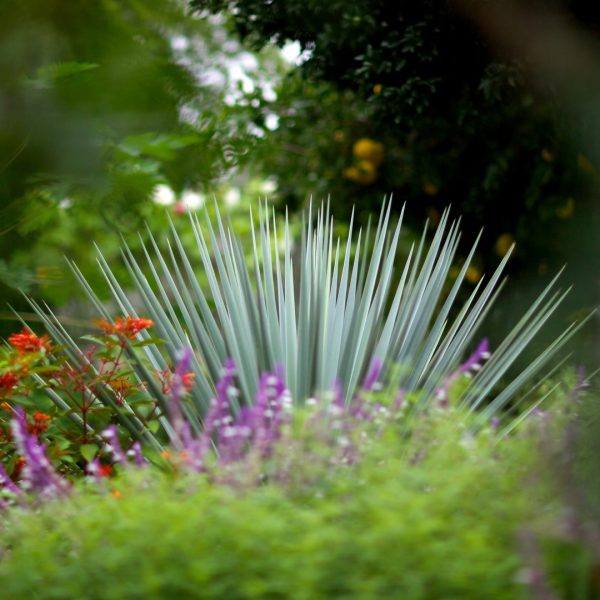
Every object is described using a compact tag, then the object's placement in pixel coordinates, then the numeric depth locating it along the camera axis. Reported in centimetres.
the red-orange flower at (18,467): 514
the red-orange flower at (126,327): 519
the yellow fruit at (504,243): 998
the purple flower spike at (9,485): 423
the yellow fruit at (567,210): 953
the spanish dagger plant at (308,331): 539
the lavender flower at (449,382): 389
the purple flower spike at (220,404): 376
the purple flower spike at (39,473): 380
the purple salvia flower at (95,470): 384
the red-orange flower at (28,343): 516
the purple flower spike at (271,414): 376
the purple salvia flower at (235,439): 378
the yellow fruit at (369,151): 1037
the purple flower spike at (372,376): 409
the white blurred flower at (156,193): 547
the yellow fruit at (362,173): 1058
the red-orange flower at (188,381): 504
